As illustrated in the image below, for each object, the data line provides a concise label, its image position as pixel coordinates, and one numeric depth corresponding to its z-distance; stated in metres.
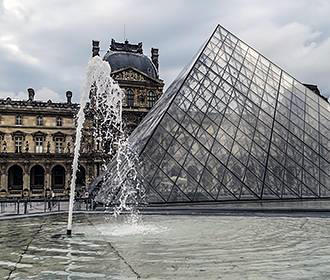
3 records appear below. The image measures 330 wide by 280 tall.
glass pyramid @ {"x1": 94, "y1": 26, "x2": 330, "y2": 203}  15.15
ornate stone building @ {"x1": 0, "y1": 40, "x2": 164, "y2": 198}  43.75
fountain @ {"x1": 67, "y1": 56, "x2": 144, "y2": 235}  10.86
